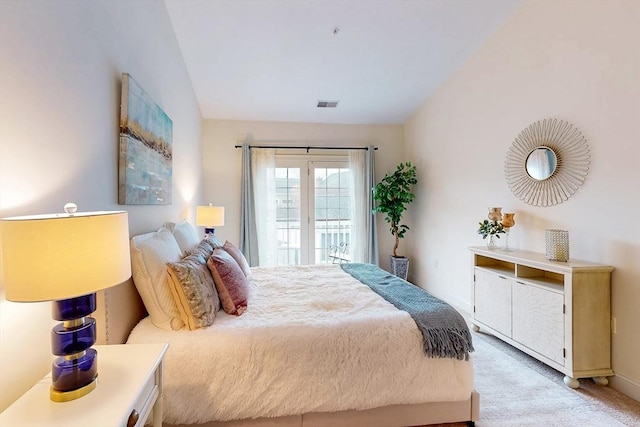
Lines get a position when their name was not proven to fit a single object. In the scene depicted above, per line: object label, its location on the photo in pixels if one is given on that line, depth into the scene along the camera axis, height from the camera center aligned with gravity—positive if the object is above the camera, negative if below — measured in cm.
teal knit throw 164 -63
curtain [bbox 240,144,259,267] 451 -5
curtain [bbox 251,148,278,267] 461 +15
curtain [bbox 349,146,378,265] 482 +7
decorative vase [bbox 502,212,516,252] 284 -10
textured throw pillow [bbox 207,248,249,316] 183 -46
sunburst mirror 238 +42
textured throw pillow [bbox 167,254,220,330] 161 -46
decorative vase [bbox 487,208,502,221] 295 -2
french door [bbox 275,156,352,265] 480 +5
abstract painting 180 +43
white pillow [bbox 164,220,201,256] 234 -20
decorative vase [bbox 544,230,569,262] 229 -26
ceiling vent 425 +154
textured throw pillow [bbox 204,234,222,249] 256 -26
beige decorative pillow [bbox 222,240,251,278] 246 -38
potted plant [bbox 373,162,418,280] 449 +20
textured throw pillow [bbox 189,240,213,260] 212 -28
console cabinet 211 -77
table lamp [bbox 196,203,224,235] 354 -5
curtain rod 467 +102
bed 148 -81
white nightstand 87 -60
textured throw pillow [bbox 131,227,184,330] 163 -42
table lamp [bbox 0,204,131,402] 82 -17
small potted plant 296 -18
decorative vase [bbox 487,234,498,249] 303 -32
